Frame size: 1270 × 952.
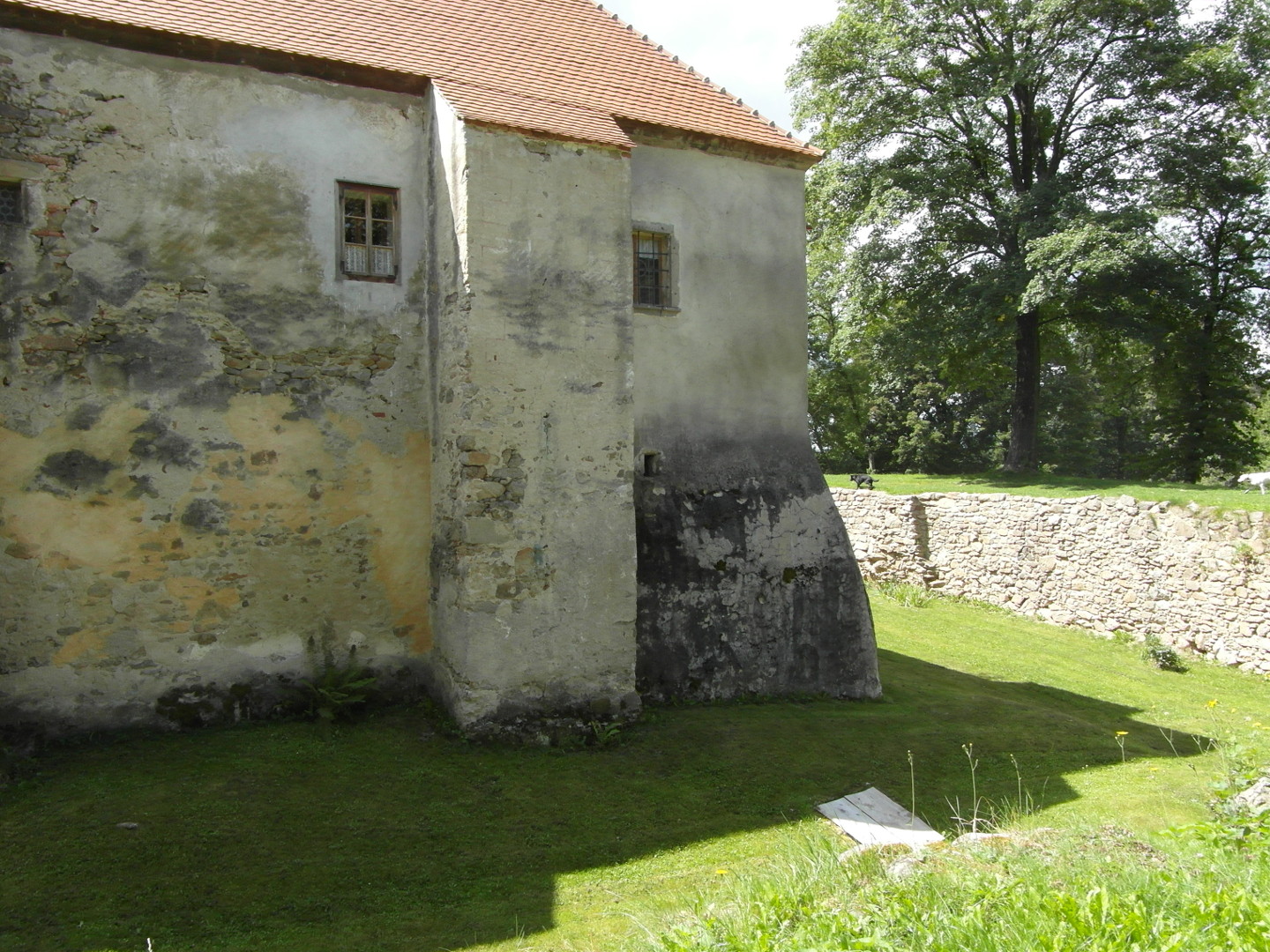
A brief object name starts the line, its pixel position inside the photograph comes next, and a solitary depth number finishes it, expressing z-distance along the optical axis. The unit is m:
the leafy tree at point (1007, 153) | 19.23
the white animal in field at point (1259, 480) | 16.62
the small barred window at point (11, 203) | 7.21
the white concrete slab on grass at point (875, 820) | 6.62
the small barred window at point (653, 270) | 9.64
